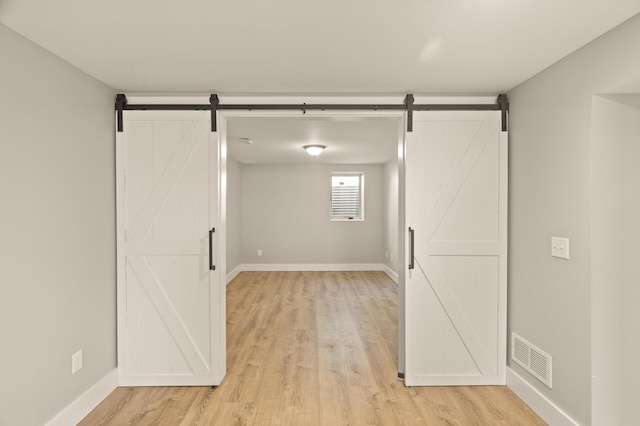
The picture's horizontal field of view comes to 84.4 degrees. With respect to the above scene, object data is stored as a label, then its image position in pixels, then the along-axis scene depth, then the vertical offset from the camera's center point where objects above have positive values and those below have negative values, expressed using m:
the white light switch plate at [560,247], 2.16 -0.23
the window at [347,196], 8.02 +0.32
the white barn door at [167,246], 2.78 -0.29
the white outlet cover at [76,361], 2.25 -0.99
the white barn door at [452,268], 2.82 -0.46
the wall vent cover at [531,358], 2.36 -1.06
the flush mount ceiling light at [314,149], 5.51 +0.97
